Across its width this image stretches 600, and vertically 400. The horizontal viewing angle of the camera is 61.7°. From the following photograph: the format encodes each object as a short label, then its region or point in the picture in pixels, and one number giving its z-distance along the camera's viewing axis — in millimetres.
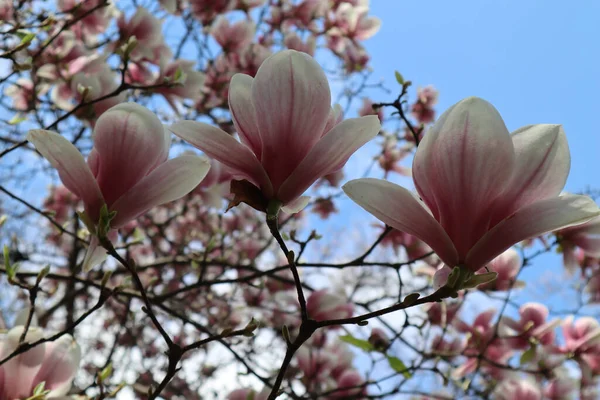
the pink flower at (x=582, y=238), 1389
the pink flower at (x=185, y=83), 1773
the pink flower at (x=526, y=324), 1827
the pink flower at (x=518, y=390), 2254
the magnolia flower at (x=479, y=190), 613
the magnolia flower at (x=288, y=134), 669
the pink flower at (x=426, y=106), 2857
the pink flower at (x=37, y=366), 1007
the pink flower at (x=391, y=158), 2574
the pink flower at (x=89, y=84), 1579
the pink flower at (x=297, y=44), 2610
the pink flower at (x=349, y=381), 2156
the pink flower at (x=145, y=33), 2037
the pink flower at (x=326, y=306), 1736
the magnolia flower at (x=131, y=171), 744
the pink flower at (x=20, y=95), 2018
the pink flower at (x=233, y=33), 2611
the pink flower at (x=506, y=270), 1799
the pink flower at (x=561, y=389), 2309
